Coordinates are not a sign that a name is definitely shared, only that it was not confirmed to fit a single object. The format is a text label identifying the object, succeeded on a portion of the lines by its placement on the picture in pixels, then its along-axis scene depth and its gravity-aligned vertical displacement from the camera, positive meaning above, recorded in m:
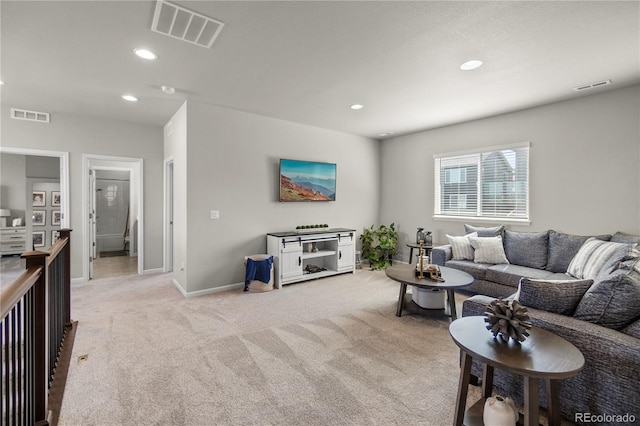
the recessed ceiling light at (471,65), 2.92 +1.44
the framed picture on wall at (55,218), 6.74 -0.20
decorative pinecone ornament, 1.58 -0.59
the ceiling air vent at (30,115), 4.30 +1.36
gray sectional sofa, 1.55 -0.68
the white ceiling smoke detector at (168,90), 3.60 +1.46
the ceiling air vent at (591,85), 3.41 +1.46
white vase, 1.50 -1.02
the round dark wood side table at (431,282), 3.08 -0.75
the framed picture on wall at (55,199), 6.78 +0.23
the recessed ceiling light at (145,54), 2.74 +1.44
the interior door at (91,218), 4.91 -0.15
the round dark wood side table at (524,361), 1.38 -0.71
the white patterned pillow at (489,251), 4.14 -0.56
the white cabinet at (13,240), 6.38 -0.66
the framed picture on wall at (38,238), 6.59 -0.64
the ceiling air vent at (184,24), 2.14 +1.42
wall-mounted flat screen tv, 5.01 +0.51
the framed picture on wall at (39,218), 6.57 -0.20
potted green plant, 5.79 -0.69
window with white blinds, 4.52 +0.44
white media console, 4.57 -0.71
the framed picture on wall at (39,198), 6.59 +0.24
